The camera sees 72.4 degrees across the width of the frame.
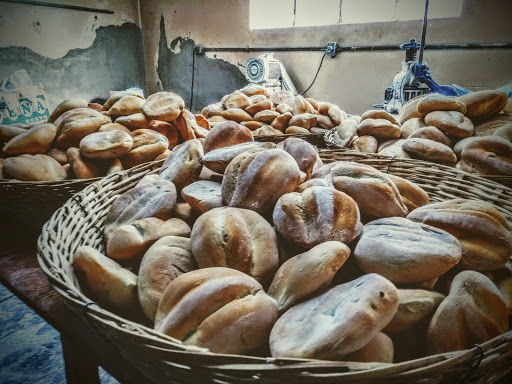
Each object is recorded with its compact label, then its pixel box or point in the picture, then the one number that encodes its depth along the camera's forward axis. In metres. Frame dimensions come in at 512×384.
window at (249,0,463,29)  3.85
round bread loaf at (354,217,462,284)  0.74
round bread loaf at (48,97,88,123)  1.92
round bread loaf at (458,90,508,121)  1.88
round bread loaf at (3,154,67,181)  1.38
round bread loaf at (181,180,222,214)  1.05
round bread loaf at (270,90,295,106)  2.88
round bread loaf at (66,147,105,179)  1.50
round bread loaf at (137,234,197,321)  0.80
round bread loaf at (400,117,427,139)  1.96
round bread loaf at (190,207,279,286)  0.82
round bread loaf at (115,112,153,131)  1.79
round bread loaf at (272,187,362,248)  0.83
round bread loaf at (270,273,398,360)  0.59
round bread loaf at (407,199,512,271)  0.84
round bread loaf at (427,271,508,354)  0.66
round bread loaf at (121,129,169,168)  1.64
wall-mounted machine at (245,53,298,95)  4.18
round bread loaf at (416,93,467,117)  1.86
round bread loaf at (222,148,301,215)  0.98
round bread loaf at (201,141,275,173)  1.16
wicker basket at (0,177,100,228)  1.24
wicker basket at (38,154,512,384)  0.51
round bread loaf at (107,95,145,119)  1.88
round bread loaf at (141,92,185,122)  1.83
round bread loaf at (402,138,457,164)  1.61
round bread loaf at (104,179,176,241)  1.07
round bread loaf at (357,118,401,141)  1.94
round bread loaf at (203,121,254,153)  1.34
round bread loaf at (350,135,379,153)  1.93
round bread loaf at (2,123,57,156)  1.53
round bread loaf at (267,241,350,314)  0.72
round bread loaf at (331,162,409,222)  0.95
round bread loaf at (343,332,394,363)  0.61
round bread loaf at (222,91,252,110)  2.70
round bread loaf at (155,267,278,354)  0.64
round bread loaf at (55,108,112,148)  1.66
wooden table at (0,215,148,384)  0.80
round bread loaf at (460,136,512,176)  1.45
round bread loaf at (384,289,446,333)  0.68
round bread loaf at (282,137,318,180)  1.17
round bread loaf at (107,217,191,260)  0.93
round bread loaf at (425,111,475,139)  1.74
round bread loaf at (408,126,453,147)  1.75
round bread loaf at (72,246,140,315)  0.83
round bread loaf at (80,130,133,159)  1.52
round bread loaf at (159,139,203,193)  1.22
